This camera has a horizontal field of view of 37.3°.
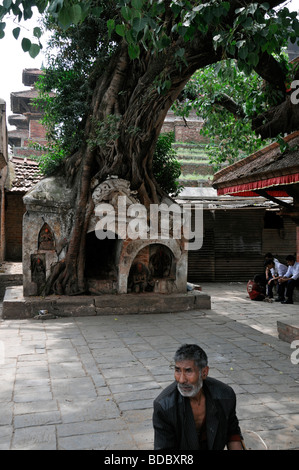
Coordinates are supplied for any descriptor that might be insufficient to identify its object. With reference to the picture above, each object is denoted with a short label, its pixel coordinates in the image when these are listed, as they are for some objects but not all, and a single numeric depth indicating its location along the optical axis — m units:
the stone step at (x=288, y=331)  6.84
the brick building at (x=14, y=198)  14.23
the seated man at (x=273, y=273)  11.30
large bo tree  8.55
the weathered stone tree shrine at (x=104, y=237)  9.25
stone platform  8.48
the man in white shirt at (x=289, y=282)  10.78
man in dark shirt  2.68
